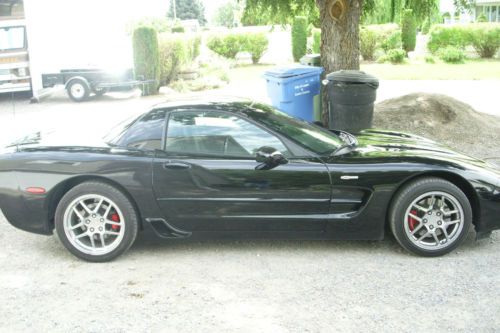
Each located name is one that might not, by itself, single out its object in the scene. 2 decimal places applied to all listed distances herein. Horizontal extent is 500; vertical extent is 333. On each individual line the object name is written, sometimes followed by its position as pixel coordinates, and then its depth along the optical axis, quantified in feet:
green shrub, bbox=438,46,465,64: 78.89
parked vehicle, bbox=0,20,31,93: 53.42
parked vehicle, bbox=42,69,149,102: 54.08
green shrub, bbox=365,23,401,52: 86.33
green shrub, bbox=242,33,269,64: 87.20
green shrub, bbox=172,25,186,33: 75.05
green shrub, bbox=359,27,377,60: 85.10
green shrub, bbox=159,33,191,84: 59.52
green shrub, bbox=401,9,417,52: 87.76
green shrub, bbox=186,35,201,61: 65.94
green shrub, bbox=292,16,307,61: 87.71
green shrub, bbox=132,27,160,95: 56.39
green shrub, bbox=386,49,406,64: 79.77
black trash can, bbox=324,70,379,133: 28.71
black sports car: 15.43
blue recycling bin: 30.94
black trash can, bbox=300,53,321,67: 33.71
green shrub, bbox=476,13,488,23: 117.70
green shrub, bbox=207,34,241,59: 88.74
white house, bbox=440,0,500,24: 152.94
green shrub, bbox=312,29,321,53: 83.70
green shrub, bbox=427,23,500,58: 82.79
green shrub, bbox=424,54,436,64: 79.25
